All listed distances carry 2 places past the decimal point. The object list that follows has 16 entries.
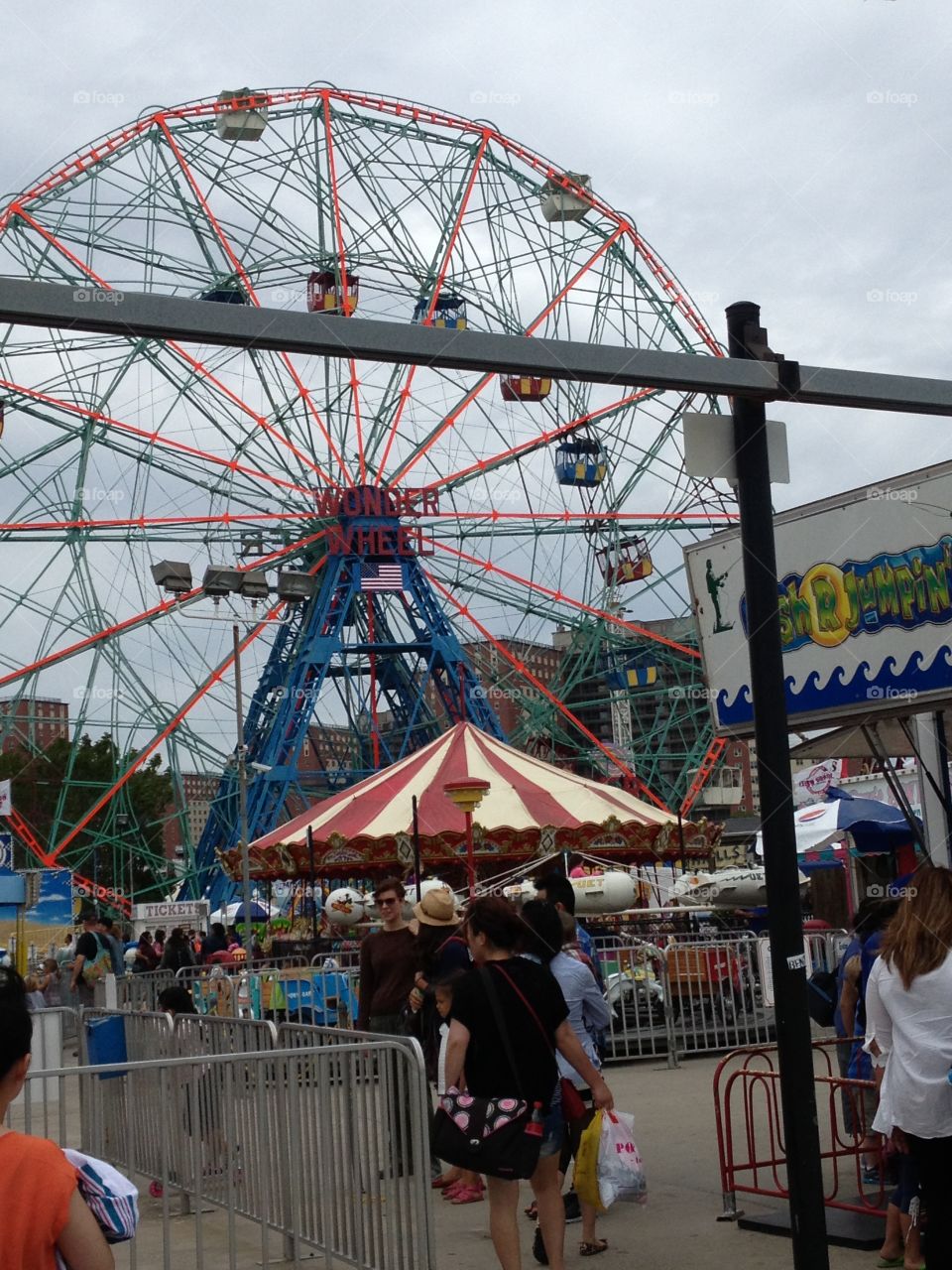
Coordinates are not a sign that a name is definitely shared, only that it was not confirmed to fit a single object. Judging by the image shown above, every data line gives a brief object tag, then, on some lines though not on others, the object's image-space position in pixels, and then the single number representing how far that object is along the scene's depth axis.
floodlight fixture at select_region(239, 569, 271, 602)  24.14
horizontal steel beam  4.43
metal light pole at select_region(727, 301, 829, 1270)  5.30
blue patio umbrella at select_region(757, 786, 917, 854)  18.28
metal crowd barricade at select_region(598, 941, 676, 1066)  14.24
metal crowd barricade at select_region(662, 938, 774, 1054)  14.38
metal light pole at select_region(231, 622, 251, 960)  18.88
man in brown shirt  8.85
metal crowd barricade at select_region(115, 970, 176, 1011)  12.80
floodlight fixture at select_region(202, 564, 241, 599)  23.55
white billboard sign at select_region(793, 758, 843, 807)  26.00
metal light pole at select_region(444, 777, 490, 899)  16.47
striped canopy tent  19.97
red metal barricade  7.16
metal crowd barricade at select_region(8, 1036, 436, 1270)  5.85
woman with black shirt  5.62
